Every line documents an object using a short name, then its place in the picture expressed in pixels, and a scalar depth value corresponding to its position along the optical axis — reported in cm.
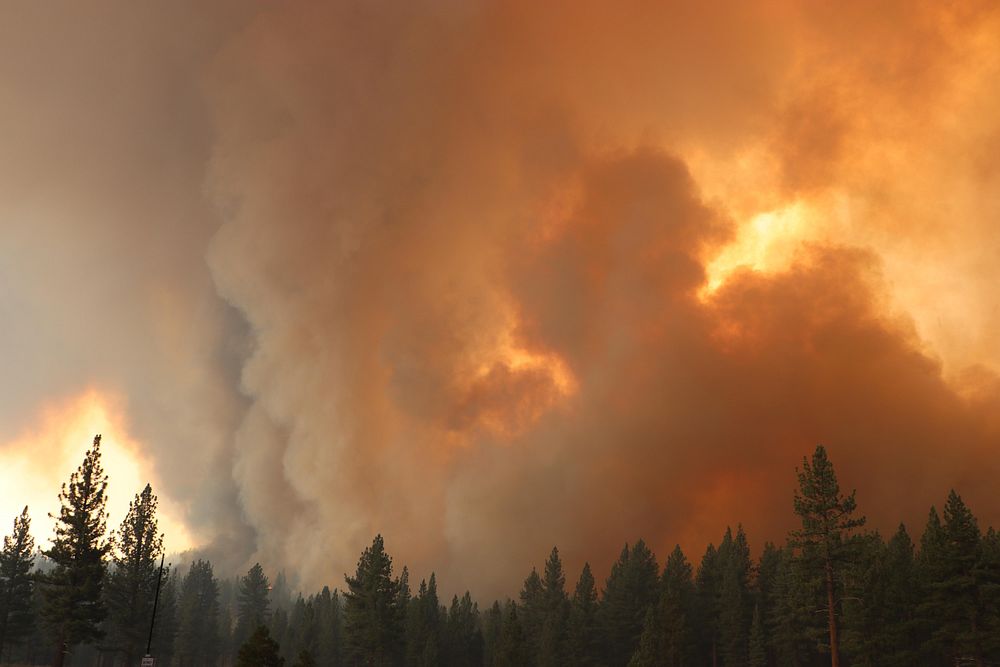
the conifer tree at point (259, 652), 4197
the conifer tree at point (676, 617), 9045
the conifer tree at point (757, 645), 9375
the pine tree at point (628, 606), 11044
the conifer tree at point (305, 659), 4889
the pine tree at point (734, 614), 9869
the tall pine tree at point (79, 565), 6384
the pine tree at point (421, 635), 10969
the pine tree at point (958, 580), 6288
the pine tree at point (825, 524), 5494
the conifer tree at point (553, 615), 10225
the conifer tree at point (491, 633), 11475
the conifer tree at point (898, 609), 7281
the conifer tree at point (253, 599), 13925
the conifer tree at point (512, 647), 8338
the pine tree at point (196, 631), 12500
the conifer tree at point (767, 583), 10136
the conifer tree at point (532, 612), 11158
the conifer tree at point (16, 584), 8494
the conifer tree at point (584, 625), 10306
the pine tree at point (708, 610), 10438
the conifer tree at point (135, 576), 7544
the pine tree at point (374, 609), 9144
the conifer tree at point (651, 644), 8756
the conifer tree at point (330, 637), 12838
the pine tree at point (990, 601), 6109
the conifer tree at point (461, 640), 11881
